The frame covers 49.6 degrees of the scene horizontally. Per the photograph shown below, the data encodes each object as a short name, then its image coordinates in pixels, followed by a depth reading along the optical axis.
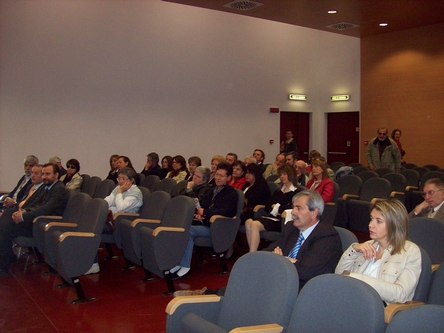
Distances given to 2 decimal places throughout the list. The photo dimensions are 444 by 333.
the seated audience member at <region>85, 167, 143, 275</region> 5.94
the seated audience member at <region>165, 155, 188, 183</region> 8.09
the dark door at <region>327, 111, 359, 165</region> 14.44
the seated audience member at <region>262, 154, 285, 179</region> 8.33
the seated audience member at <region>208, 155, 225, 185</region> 7.38
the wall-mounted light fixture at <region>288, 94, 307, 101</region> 14.24
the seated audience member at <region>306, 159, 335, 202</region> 6.40
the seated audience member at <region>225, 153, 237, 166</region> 8.45
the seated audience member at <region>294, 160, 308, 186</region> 7.47
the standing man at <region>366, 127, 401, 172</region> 9.69
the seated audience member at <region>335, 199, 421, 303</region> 2.65
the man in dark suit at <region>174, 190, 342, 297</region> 3.16
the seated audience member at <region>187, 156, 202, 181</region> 7.71
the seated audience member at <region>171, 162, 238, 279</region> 5.30
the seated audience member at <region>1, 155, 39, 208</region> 6.59
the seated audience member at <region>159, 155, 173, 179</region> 9.03
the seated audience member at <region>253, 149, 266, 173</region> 9.61
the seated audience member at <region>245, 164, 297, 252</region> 5.55
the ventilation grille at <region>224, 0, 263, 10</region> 9.21
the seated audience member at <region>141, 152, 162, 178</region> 9.01
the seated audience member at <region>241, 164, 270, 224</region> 6.17
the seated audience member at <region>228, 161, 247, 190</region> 6.82
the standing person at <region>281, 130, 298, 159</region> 12.40
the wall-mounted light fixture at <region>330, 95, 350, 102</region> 14.41
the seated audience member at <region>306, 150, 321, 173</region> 9.13
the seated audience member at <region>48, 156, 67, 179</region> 8.46
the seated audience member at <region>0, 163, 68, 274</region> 5.54
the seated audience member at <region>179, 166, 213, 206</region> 5.91
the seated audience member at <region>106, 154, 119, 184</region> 8.31
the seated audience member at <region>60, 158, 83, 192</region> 7.85
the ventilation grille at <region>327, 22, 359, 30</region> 11.06
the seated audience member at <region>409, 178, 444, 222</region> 4.27
